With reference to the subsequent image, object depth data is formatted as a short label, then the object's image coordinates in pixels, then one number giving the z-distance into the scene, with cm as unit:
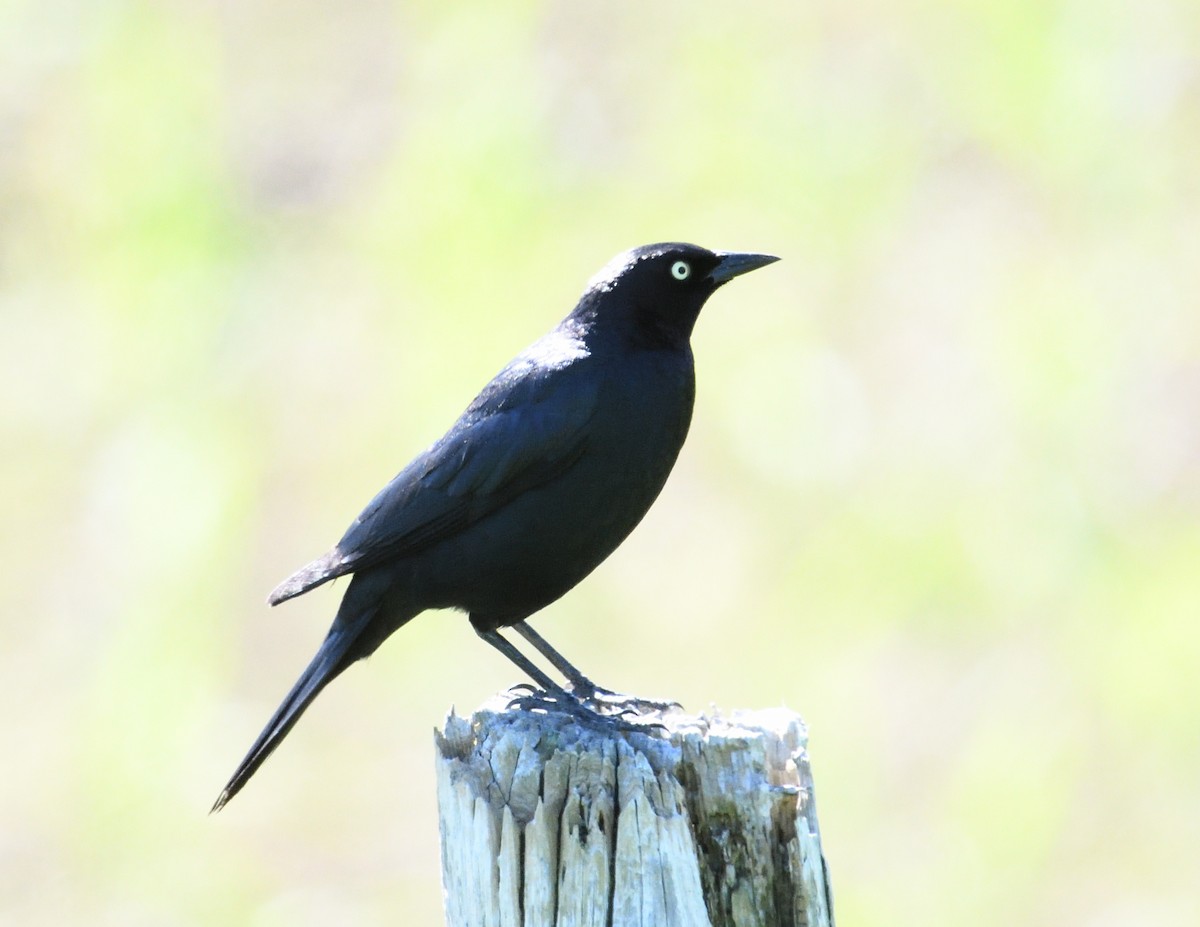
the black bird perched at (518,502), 943
